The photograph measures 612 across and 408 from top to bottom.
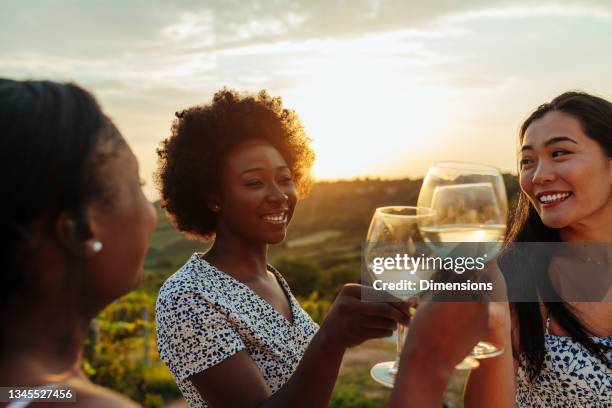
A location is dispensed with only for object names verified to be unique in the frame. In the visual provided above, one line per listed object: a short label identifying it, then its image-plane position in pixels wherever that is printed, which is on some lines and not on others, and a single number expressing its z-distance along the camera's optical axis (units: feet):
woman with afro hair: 2.12
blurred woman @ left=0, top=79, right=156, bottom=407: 1.40
